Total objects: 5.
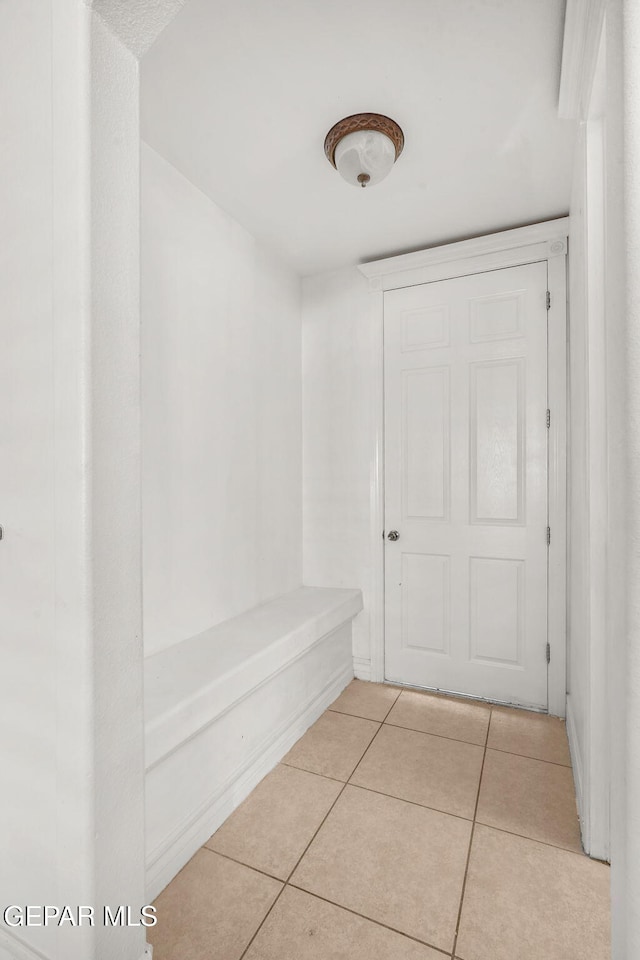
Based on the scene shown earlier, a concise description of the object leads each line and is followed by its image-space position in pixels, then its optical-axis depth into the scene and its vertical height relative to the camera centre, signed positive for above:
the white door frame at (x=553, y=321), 2.41 +0.77
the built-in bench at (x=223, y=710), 1.45 -0.88
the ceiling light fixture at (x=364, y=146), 1.71 +1.20
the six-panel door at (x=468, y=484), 2.49 -0.05
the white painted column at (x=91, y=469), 0.96 +0.02
